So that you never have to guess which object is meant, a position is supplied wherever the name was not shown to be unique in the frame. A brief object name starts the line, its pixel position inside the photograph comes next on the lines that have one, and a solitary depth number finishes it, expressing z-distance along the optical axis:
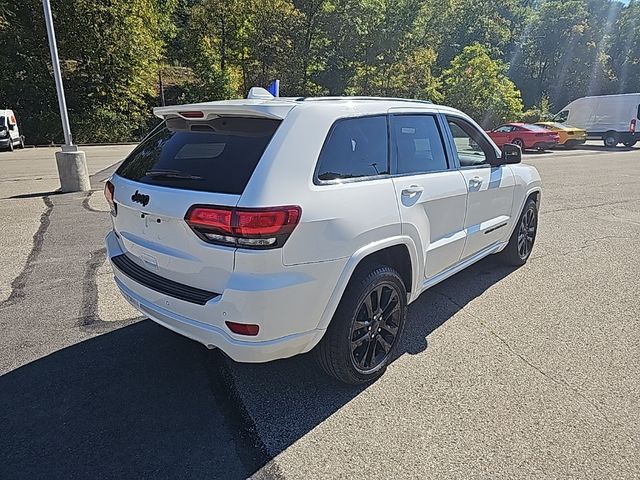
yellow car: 20.64
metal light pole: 8.93
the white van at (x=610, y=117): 21.58
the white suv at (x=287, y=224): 2.27
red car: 19.61
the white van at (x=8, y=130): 18.89
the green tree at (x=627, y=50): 46.97
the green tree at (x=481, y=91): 29.28
